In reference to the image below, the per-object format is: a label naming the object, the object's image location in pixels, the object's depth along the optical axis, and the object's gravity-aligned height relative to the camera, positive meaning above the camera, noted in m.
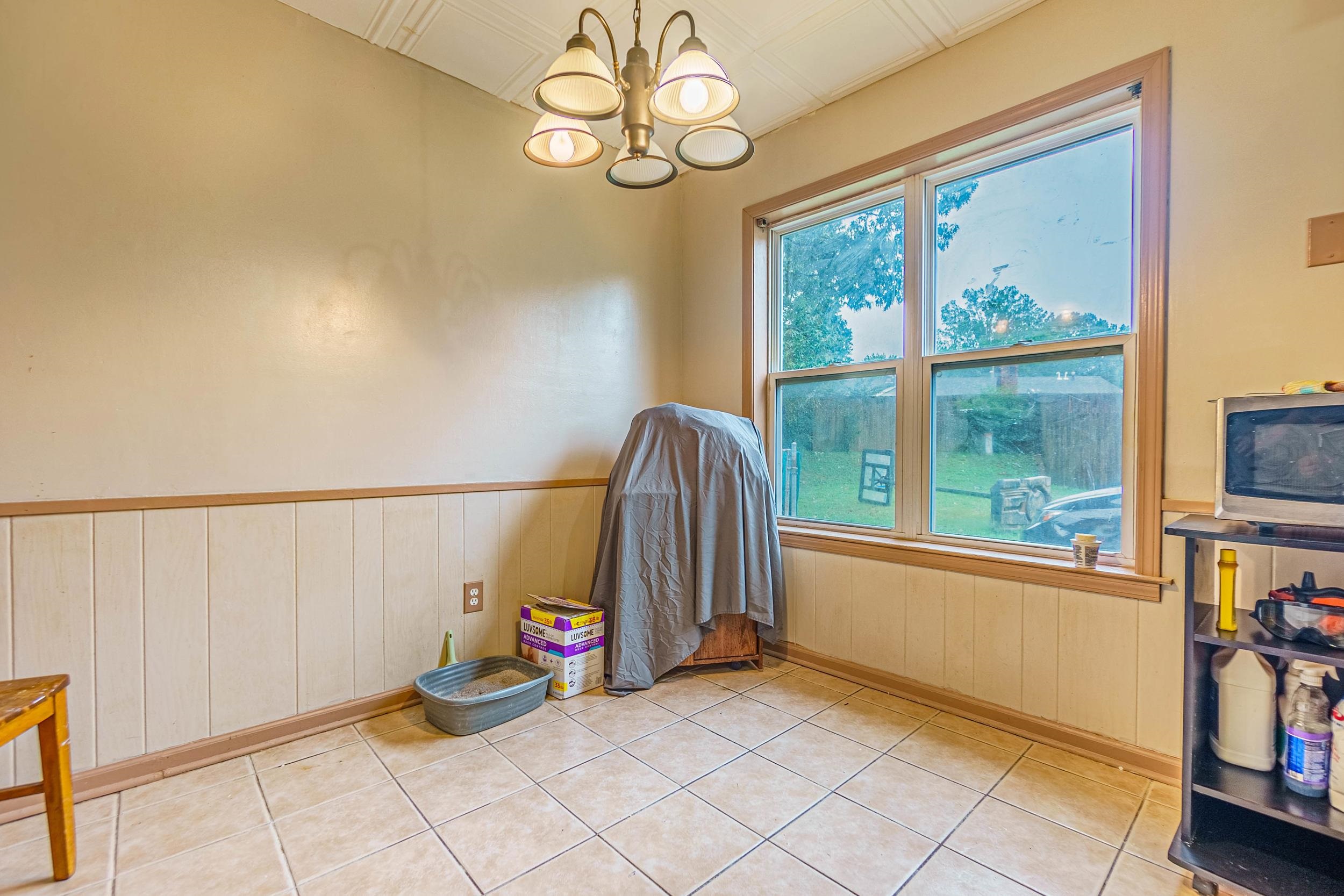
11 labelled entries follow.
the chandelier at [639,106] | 1.52 +0.94
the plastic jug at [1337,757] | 1.35 -0.71
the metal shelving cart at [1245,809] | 1.35 -0.85
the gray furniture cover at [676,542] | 2.58 -0.44
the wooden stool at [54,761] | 1.43 -0.79
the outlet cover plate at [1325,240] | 1.63 +0.57
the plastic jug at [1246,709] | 1.49 -0.67
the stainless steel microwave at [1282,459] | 1.34 -0.03
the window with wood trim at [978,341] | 2.08 +0.43
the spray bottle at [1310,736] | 1.39 -0.69
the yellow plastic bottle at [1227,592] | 1.50 -0.37
